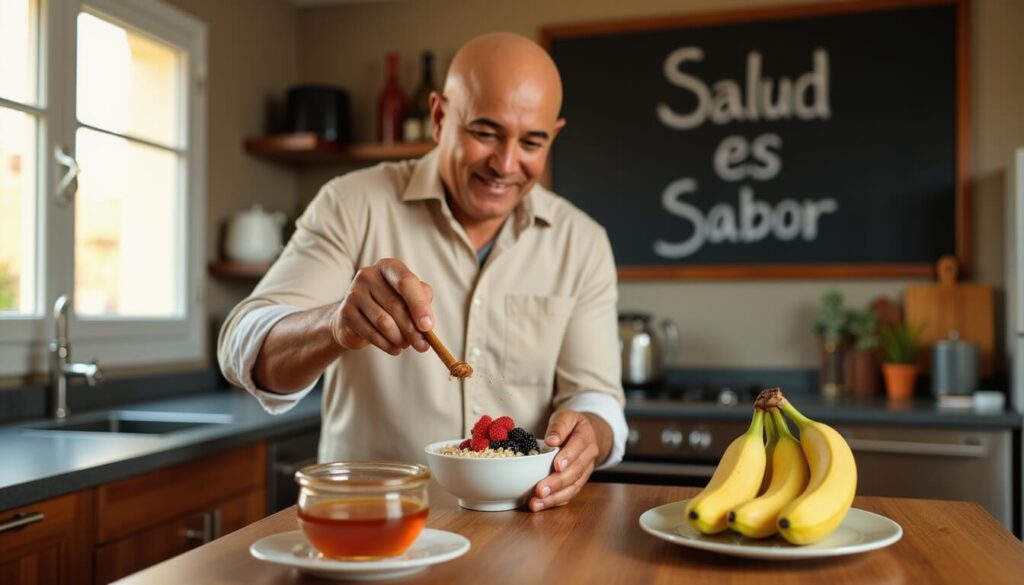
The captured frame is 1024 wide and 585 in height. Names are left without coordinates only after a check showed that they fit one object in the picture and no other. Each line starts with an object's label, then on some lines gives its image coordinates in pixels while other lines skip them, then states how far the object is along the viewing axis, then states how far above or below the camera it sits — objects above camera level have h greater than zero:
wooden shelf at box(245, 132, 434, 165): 3.54 +0.57
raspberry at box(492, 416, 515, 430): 1.26 -0.16
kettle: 3.25 -0.17
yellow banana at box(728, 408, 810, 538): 1.02 -0.22
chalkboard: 3.30 +0.59
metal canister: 3.02 -0.22
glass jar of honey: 0.92 -0.21
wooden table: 0.96 -0.28
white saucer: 0.91 -0.26
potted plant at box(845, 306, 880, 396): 3.21 -0.20
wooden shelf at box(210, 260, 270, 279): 3.33 +0.10
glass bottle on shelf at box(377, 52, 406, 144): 3.68 +0.74
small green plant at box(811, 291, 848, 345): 3.24 -0.07
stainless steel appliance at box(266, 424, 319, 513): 2.58 -0.46
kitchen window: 2.57 +0.36
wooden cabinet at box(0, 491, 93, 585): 1.70 -0.46
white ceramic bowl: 1.20 -0.23
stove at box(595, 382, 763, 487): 2.91 -0.41
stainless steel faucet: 2.56 -0.19
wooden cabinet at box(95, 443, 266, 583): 1.98 -0.49
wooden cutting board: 3.19 -0.04
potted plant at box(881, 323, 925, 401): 3.17 -0.21
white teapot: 3.42 +0.22
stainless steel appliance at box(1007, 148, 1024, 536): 2.83 +0.03
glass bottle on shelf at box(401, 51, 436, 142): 3.62 +0.72
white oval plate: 0.98 -0.26
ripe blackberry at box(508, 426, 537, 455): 1.25 -0.19
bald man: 1.66 +0.04
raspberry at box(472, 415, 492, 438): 1.26 -0.17
